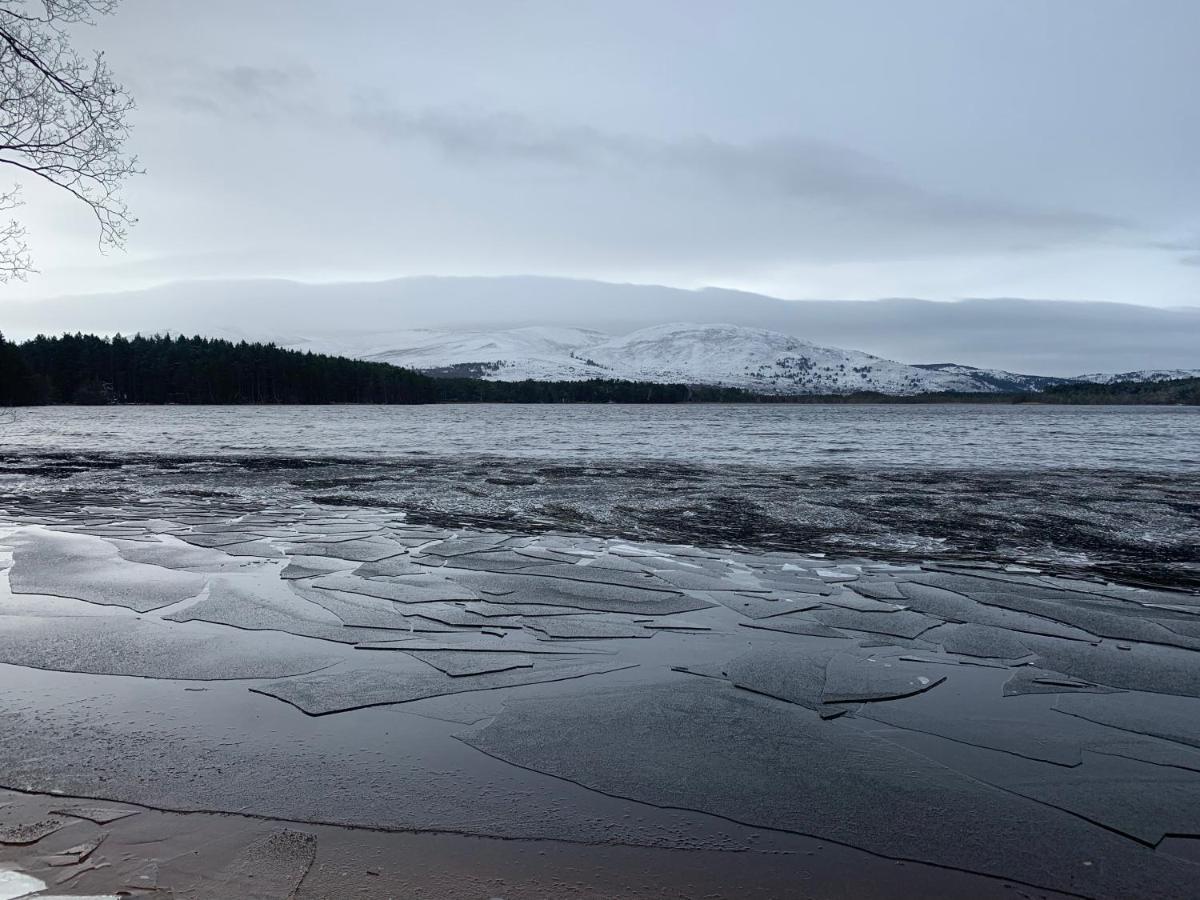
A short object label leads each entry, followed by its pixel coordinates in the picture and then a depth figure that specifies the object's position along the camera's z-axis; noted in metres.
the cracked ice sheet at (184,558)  9.91
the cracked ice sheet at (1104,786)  4.05
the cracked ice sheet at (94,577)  8.32
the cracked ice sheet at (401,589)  8.52
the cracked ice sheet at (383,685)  5.54
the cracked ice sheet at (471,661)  6.29
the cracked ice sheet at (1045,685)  5.96
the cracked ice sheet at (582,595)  8.31
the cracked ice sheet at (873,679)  5.80
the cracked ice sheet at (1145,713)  5.18
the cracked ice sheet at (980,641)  6.82
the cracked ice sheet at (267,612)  7.26
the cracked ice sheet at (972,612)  7.55
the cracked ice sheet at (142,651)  6.11
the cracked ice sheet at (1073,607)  7.41
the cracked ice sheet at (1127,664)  6.08
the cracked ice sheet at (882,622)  7.48
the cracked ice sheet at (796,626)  7.40
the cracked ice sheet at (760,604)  8.10
